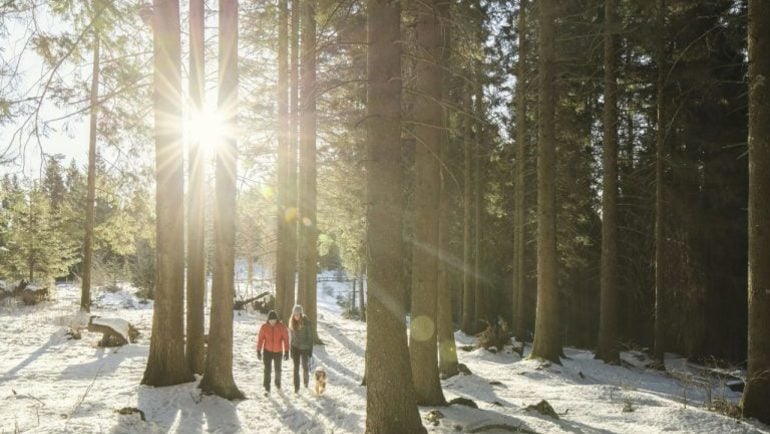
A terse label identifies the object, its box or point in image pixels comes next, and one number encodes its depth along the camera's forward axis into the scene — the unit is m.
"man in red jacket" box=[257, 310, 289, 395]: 10.83
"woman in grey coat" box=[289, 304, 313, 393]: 11.08
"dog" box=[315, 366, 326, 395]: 10.22
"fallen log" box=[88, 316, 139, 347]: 15.18
